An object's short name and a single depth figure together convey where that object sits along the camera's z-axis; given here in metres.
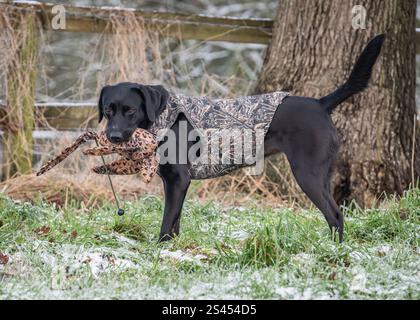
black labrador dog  8.14
